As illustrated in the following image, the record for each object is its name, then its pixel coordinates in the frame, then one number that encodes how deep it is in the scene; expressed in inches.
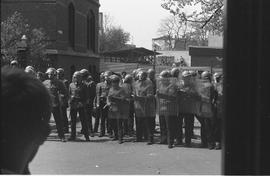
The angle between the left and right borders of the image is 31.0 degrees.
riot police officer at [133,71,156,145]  420.2
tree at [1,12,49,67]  655.1
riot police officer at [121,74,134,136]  437.7
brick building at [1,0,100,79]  1028.5
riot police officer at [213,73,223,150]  397.4
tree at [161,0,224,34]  674.2
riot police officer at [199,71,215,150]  400.2
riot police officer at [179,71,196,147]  407.5
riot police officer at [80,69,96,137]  457.3
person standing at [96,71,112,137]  460.5
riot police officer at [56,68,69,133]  446.6
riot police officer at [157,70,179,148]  405.4
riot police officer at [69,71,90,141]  434.9
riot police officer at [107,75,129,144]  434.0
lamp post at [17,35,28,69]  563.2
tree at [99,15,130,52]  2447.1
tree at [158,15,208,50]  2281.5
